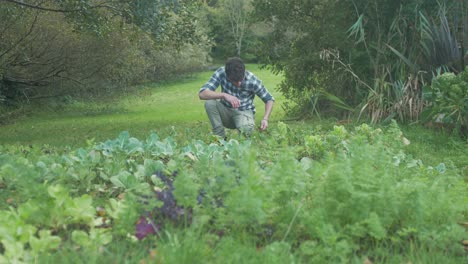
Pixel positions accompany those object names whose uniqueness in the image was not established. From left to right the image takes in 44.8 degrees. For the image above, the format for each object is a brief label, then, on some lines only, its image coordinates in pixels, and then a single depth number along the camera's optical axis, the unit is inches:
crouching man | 257.0
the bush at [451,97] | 248.5
